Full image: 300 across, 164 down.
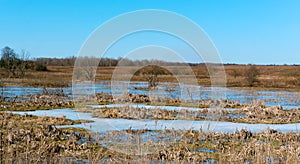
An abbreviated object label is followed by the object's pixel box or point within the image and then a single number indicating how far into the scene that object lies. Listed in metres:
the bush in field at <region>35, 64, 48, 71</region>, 77.94
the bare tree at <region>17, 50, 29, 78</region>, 57.26
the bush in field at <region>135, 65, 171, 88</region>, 39.80
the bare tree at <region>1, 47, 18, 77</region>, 54.75
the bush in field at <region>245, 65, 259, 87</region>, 58.19
